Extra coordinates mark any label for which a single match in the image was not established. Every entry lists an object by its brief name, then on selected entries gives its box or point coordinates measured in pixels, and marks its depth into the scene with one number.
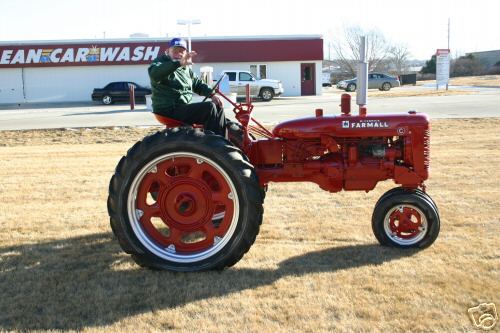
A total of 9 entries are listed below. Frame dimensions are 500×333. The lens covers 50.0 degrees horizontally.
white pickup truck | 31.02
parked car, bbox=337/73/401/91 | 42.69
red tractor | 4.20
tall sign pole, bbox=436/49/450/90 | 35.31
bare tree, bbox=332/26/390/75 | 69.31
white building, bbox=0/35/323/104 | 36.81
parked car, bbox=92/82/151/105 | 31.79
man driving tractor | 4.54
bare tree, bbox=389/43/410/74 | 76.59
